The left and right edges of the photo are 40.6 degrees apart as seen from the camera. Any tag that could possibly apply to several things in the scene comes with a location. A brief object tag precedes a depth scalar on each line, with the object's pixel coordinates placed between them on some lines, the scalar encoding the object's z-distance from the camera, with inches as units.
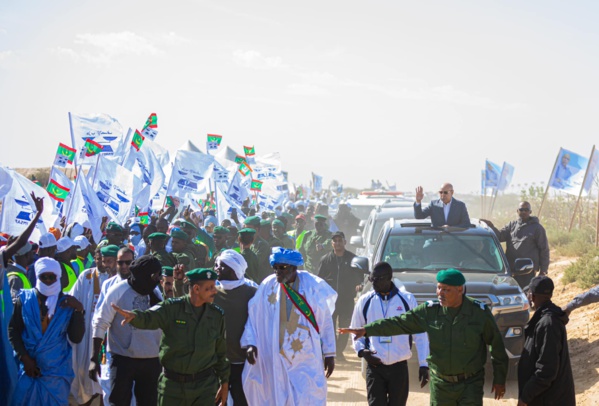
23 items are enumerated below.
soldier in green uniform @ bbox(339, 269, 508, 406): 221.8
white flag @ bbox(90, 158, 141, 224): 566.6
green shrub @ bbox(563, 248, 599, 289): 561.9
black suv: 360.8
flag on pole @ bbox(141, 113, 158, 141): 737.6
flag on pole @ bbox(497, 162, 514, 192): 1407.5
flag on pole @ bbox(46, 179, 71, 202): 543.5
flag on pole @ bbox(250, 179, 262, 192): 960.6
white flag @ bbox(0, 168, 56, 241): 440.1
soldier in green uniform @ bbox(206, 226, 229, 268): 469.4
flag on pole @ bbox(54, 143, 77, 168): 658.2
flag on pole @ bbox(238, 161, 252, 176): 877.6
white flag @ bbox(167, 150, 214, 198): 745.0
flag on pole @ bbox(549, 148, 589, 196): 867.4
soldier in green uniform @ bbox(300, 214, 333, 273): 543.5
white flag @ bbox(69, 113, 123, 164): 671.8
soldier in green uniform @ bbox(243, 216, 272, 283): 463.2
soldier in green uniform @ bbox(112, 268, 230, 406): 221.1
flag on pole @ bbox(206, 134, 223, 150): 962.7
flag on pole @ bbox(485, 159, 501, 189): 1382.9
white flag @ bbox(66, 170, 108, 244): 503.2
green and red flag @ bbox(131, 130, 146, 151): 653.3
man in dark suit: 428.1
